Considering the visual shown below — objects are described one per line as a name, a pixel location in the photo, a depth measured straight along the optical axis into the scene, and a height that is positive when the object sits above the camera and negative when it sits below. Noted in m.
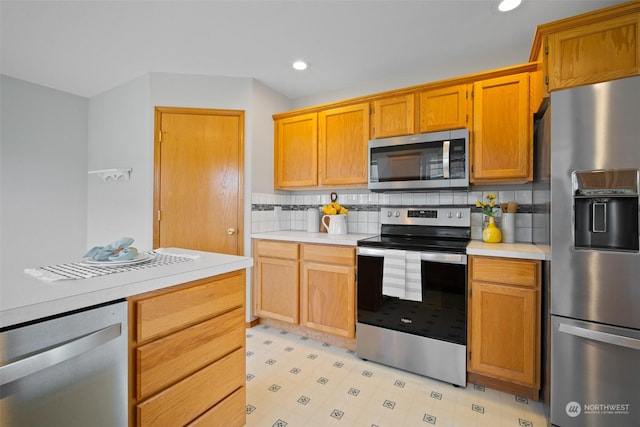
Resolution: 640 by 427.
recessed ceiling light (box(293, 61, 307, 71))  2.56 +1.34
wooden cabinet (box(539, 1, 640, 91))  1.45 +0.89
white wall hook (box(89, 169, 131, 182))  2.93 +0.40
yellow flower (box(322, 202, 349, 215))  2.86 +0.04
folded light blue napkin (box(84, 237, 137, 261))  1.23 -0.17
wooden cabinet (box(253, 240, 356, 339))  2.34 -0.63
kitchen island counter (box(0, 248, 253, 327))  0.75 -0.24
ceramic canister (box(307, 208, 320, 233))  3.01 -0.07
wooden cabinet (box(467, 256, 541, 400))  1.72 -0.68
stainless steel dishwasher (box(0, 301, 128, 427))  0.72 -0.45
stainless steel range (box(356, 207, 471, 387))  1.90 -0.64
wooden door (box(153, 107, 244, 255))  2.77 +0.33
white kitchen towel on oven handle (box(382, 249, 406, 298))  2.02 -0.42
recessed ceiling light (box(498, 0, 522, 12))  1.75 +1.30
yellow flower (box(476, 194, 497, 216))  2.20 +0.07
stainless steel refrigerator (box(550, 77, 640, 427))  1.36 -0.20
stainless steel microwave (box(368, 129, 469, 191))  2.19 +0.42
